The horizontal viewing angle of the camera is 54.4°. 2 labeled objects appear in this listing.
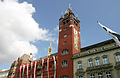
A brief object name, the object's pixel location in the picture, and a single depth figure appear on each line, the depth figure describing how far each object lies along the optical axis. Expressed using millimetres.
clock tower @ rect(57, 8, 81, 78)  33281
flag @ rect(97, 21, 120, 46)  14170
